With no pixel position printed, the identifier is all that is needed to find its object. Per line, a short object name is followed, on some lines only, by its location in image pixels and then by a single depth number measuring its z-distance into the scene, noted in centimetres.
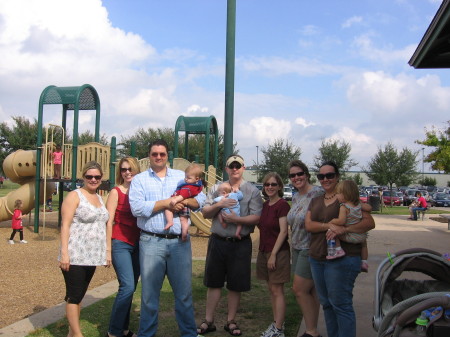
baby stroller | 273
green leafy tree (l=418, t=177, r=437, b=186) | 7544
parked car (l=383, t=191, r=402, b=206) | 3983
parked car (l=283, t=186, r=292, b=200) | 4096
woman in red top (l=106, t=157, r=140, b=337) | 455
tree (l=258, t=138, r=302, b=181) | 4516
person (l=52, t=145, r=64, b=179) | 1451
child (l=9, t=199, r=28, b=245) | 1225
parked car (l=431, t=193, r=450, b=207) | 4284
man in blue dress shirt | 430
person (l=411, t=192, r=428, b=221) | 2234
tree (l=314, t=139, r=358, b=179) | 4800
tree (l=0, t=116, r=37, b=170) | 4494
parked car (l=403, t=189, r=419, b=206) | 4020
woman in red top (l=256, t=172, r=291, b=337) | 481
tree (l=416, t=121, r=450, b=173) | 2179
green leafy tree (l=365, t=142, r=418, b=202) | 4897
